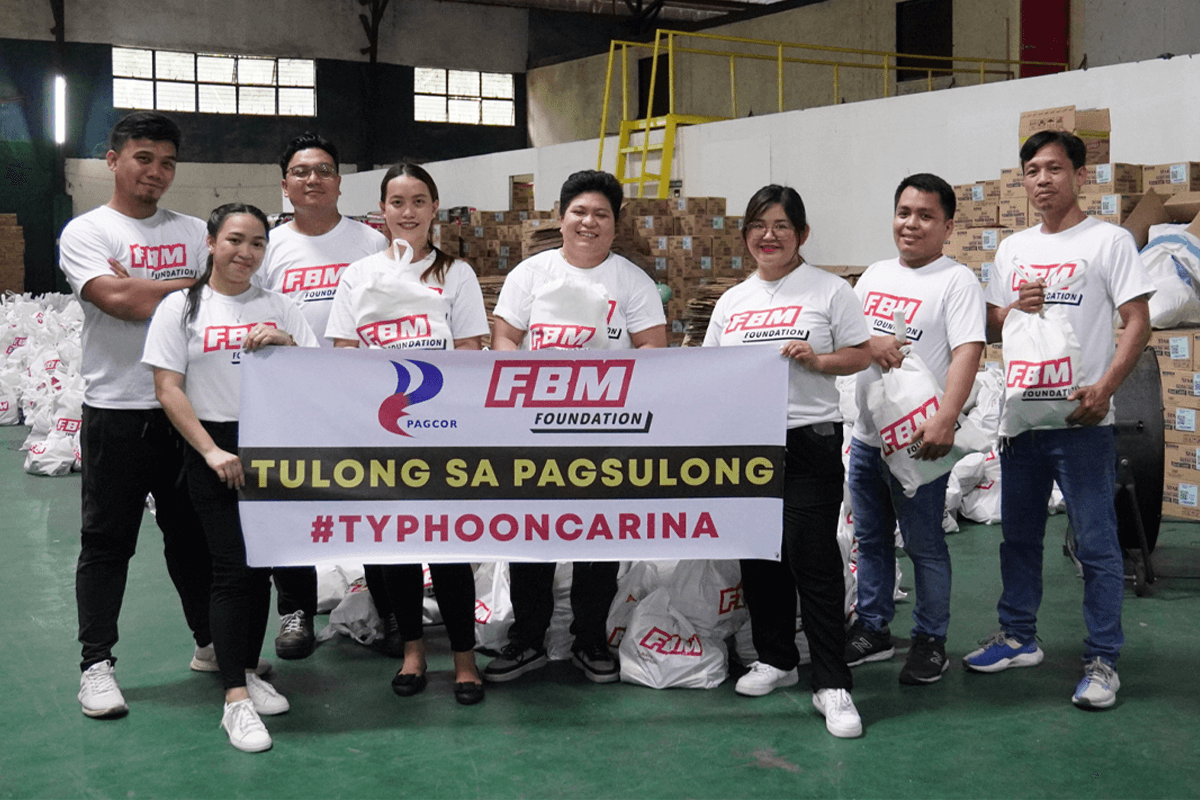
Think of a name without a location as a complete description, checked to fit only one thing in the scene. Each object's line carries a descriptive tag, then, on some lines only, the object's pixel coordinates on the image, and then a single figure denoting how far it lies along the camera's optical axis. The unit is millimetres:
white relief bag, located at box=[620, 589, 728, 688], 3586
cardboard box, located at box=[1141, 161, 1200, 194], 7203
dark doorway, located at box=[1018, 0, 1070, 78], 14844
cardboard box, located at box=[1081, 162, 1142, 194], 7074
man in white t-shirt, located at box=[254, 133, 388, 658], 3676
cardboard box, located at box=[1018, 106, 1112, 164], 7883
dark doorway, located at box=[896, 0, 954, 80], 16406
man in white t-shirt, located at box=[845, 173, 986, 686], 3359
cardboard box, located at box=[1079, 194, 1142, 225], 6988
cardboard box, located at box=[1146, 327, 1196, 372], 6055
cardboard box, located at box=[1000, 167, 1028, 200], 7836
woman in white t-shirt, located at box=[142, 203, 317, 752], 3104
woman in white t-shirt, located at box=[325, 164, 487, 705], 3363
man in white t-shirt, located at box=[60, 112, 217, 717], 3309
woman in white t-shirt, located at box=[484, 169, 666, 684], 3410
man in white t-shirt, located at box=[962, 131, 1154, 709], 3350
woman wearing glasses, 3229
